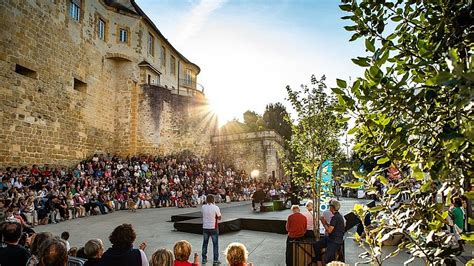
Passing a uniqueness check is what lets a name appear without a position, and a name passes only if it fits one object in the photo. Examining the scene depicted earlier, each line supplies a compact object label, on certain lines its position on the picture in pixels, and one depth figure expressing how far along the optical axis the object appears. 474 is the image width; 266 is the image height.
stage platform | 11.34
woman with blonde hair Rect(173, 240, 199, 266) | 4.12
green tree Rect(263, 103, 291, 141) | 44.64
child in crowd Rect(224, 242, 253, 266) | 3.74
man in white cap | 5.79
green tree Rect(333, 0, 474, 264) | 1.26
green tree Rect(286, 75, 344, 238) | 7.97
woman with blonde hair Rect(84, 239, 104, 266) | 3.55
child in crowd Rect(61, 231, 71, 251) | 5.67
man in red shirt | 6.65
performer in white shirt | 7.23
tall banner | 7.97
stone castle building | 16.19
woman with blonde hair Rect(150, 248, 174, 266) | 3.60
